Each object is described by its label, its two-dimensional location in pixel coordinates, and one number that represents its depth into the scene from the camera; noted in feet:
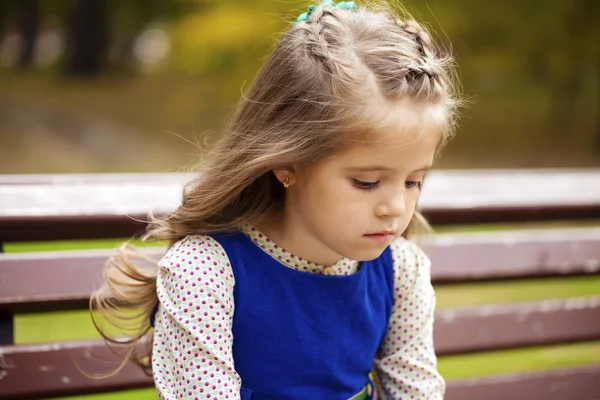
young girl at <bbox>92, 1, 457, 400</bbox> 5.42
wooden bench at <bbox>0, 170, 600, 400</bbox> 6.75
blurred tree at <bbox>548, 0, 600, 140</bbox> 36.09
